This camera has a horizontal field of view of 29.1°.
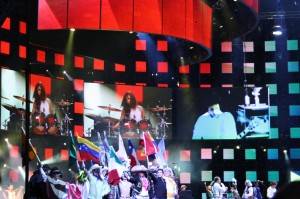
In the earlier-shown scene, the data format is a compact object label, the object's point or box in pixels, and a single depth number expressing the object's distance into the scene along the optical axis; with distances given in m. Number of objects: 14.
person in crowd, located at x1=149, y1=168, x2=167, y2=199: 14.67
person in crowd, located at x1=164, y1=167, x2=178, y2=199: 16.47
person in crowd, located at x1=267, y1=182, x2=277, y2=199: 20.70
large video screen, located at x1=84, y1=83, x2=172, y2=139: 24.23
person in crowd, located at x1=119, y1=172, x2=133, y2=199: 15.37
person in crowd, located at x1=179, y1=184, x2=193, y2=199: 18.91
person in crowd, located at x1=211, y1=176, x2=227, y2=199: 21.41
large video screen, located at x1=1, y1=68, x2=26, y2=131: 19.48
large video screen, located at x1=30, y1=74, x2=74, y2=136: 21.56
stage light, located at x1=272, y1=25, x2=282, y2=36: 27.86
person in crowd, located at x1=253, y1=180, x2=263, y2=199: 21.52
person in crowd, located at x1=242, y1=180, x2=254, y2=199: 21.55
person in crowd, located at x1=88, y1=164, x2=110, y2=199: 14.20
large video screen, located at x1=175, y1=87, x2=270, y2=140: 26.17
